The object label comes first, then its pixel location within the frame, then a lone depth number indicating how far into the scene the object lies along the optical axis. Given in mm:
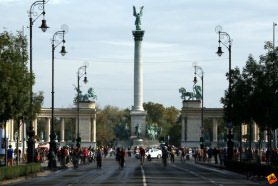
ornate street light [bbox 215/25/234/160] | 72250
